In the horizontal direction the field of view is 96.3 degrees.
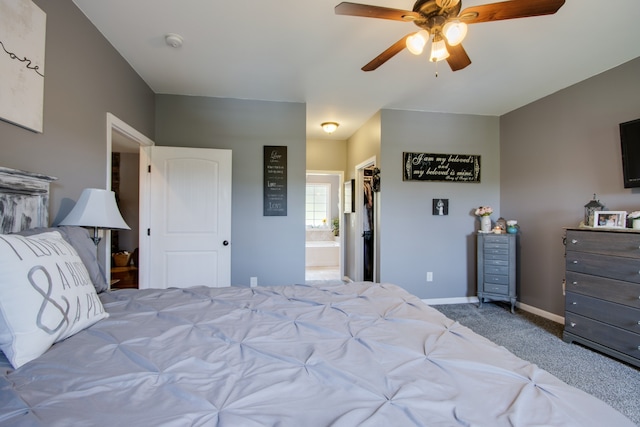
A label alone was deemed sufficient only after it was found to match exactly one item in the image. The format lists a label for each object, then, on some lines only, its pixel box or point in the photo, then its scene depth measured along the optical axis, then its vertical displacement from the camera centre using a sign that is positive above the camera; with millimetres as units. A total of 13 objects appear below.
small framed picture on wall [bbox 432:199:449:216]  3812 +155
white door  3082 -18
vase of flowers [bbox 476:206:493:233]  3674 +11
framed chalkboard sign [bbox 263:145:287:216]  3461 +449
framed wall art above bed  1347 +774
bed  652 -446
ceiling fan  1421 +1063
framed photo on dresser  2457 +4
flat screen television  2416 +581
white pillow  840 -265
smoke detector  2238 +1410
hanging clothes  4691 -209
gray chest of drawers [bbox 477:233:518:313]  3488 -586
